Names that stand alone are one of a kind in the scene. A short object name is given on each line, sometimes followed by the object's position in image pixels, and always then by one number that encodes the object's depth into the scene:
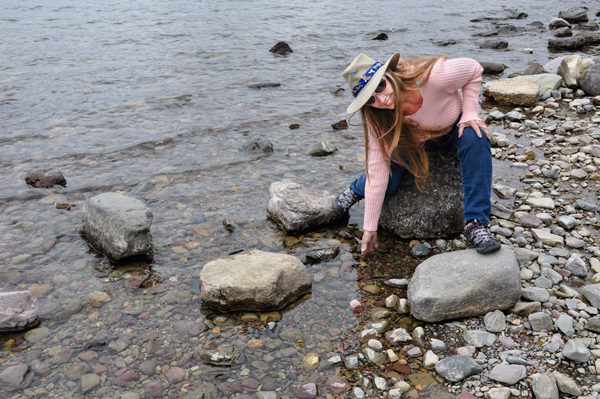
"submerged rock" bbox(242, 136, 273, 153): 7.04
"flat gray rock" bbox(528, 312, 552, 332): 3.33
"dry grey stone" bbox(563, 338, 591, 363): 2.97
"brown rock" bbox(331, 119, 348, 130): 7.87
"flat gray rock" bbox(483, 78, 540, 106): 8.00
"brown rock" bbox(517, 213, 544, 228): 4.68
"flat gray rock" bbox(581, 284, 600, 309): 3.47
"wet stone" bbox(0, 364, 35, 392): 3.19
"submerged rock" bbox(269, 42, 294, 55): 12.95
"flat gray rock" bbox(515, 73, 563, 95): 8.39
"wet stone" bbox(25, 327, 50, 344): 3.62
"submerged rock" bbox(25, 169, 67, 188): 6.00
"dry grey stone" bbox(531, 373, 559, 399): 2.76
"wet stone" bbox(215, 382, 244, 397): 3.14
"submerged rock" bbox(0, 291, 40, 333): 3.62
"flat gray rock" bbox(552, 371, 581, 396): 2.76
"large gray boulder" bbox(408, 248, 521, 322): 3.51
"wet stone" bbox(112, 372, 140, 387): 3.21
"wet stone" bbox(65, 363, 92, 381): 3.27
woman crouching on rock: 3.70
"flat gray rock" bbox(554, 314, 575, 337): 3.24
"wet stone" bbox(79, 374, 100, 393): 3.17
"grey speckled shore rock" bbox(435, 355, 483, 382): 3.06
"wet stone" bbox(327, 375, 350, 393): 3.12
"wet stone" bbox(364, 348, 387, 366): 3.30
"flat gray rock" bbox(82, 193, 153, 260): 4.42
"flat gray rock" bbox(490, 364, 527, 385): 2.94
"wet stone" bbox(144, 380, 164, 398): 3.12
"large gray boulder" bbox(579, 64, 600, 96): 7.97
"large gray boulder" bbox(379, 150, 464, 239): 4.59
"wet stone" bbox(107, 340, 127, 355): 3.48
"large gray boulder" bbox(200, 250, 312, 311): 3.80
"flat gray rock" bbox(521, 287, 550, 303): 3.61
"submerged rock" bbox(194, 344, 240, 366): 3.37
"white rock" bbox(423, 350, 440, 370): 3.21
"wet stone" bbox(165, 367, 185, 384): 3.23
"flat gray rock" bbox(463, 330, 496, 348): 3.30
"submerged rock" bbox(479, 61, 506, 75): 10.47
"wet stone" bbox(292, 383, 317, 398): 3.10
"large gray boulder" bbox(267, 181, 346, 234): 4.91
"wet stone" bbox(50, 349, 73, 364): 3.40
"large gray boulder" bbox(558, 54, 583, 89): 8.41
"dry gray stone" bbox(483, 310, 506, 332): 3.40
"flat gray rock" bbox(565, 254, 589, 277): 3.89
